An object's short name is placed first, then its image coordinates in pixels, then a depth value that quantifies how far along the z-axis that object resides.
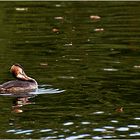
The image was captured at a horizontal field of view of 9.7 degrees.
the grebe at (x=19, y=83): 17.61
